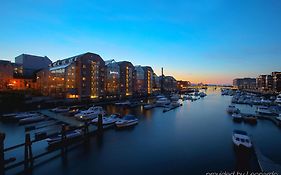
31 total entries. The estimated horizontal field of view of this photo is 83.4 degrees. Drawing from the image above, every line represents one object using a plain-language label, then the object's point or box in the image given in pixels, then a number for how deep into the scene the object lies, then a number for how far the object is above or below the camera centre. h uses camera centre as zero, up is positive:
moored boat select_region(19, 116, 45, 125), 34.06 -7.14
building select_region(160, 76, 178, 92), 171.60 +3.04
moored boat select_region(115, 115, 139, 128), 30.77 -7.12
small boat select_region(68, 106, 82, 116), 42.55 -6.85
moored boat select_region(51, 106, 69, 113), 44.21 -6.36
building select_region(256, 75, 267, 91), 174.12 +1.64
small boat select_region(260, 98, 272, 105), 67.66 -7.65
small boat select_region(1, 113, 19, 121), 37.07 -7.03
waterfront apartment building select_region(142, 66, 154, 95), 113.12 +5.10
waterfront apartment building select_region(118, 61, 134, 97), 88.94 +4.77
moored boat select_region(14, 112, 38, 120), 37.34 -6.61
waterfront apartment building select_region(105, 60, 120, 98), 78.07 +3.87
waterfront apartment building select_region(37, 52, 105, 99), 62.56 +3.88
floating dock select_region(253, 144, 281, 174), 14.01 -7.74
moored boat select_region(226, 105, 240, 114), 49.12 -7.82
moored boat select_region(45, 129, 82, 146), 20.61 -6.94
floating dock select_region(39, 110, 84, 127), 30.74 -6.99
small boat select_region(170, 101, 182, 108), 62.25 -7.74
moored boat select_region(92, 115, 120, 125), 31.59 -6.88
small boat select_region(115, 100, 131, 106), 62.09 -6.68
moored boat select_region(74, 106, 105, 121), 37.09 -6.70
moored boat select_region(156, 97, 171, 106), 65.12 -7.01
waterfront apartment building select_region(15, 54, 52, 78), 82.69 +13.69
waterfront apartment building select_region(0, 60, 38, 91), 67.75 +4.42
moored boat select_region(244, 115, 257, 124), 36.28 -8.03
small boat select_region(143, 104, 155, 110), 56.26 -7.51
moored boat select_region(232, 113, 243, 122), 38.14 -8.04
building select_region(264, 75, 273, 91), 158.04 +1.36
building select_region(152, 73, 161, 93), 139.44 +1.78
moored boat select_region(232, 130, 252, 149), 19.72 -7.16
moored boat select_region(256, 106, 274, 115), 43.18 -7.43
